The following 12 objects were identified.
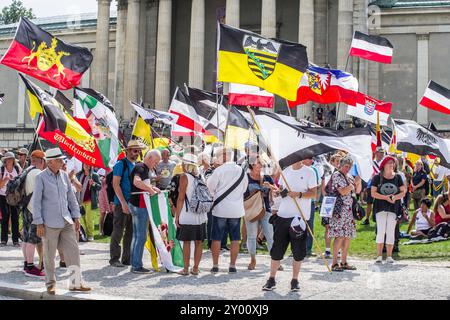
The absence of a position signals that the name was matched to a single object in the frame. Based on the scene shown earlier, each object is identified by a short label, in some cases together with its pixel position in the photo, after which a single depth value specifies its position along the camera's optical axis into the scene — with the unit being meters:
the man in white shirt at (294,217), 10.04
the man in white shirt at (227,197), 11.73
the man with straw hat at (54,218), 9.59
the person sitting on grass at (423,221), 16.69
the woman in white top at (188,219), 11.48
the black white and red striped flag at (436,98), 18.02
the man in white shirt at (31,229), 11.58
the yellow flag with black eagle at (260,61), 12.17
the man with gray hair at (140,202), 11.80
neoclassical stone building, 41.38
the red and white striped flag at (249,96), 14.39
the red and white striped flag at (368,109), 20.84
